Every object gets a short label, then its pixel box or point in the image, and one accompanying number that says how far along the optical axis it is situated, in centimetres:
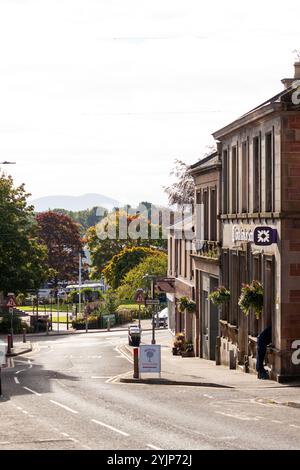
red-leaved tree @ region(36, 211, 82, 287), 15188
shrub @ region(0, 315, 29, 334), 8805
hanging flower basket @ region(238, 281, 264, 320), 3794
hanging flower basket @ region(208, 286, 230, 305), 4525
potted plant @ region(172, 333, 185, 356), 5750
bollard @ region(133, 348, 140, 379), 3678
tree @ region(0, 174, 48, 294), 8750
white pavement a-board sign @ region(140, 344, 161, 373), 3662
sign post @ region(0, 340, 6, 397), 4362
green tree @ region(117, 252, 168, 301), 11569
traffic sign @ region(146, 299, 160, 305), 5488
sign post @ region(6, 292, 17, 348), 5950
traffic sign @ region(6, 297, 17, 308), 5952
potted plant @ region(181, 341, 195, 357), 5572
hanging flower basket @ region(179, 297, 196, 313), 5562
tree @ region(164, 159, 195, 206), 10250
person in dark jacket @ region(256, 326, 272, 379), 3678
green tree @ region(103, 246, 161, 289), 12838
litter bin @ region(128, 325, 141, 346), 6450
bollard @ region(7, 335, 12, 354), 5805
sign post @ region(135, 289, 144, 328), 5872
